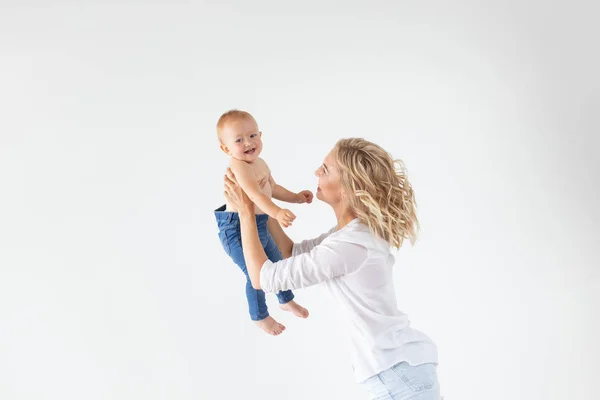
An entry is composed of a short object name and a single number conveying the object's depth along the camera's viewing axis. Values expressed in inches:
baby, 95.8
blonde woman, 96.1
